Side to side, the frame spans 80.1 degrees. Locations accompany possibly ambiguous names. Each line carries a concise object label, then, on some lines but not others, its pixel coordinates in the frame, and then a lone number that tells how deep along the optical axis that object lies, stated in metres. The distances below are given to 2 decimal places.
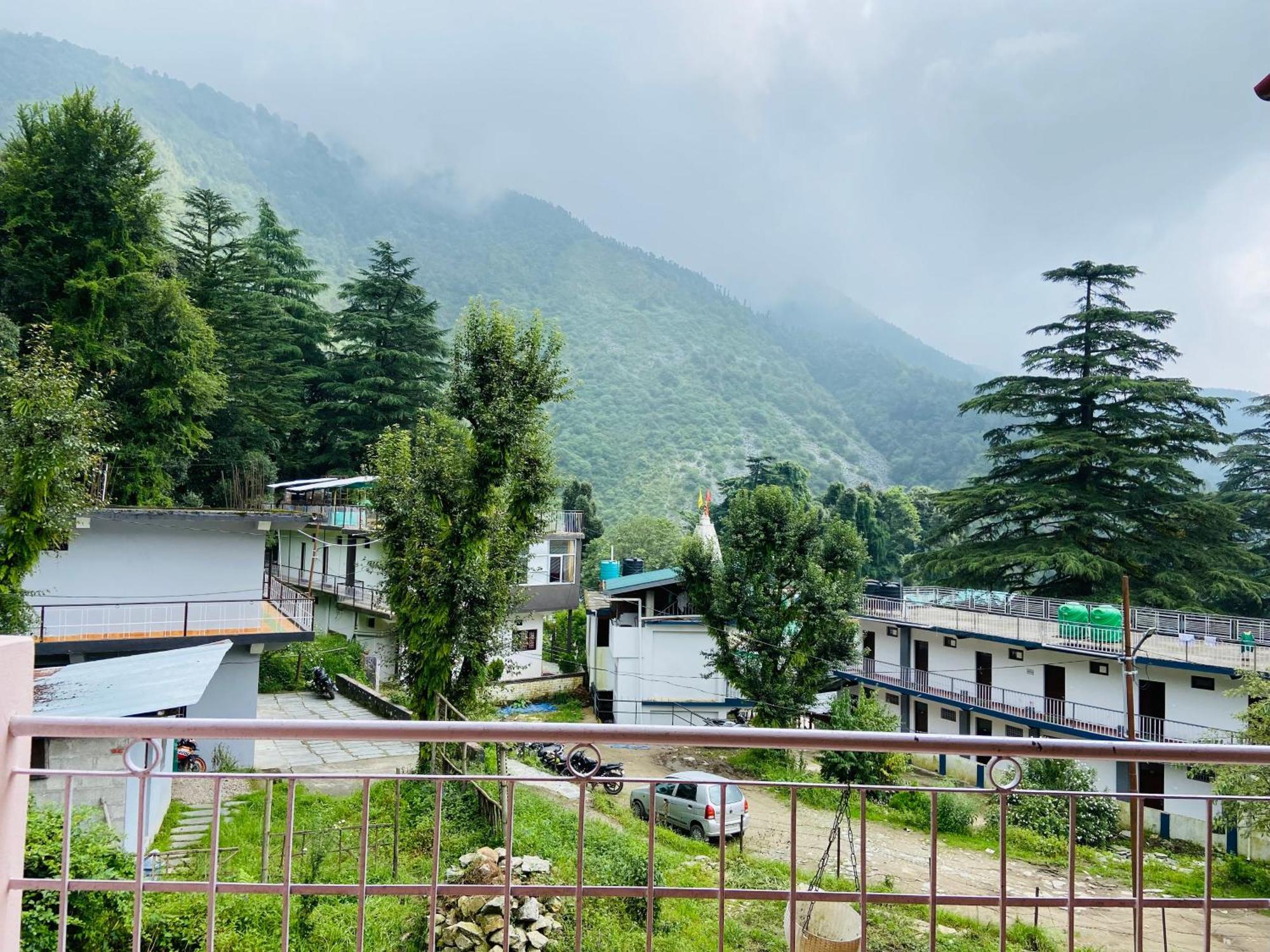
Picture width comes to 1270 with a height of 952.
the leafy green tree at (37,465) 10.00
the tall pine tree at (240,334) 28.81
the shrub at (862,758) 15.88
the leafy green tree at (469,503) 12.09
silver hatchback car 11.66
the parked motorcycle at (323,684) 19.86
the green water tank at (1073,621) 19.30
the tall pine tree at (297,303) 32.50
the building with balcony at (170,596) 13.13
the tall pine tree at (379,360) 32.12
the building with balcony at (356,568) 25.03
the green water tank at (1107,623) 18.70
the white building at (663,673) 23.06
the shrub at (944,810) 14.72
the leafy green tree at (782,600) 18.78
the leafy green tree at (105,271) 21.75
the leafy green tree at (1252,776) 11.63
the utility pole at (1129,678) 10.69
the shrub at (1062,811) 15.30
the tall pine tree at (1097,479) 26.80
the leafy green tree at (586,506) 42.50
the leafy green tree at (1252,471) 30.27
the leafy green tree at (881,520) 45.53
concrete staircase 9.06
